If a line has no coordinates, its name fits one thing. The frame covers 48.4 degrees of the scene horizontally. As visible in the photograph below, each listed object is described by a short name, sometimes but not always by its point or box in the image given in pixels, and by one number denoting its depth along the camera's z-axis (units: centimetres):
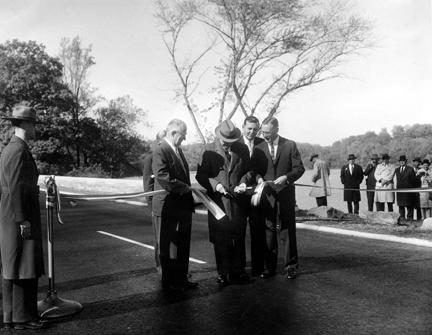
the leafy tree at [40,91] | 4784
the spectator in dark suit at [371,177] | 1490
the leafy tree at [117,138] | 5316
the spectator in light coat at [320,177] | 1367
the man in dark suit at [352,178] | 1480
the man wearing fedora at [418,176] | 1425
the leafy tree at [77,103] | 5056
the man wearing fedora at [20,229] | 446
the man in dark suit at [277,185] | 633
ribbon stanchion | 498
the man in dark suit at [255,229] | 633
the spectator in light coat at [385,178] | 1396
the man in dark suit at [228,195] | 605
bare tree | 1820
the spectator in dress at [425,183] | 1422
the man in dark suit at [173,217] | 581
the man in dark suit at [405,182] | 1372
